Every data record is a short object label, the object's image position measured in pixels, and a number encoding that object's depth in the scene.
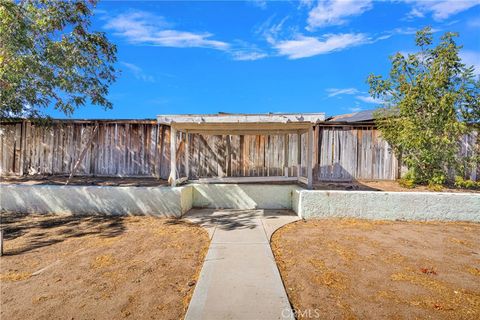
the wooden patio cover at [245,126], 6.29
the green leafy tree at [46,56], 6.06
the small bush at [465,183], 9.25
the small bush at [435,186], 8.94
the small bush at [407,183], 9.20
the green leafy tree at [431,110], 8.66
